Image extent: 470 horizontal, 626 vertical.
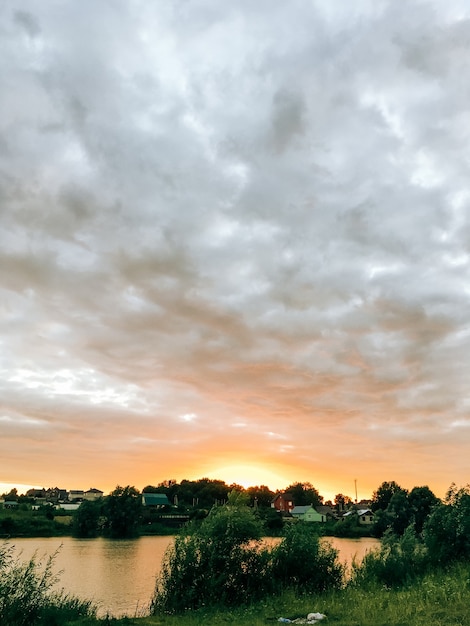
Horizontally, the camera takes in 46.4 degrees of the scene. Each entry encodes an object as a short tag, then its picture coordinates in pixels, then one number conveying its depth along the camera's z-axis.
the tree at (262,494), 171.12
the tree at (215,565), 22.08
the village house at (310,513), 134.36
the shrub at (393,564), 23.03
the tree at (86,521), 96.75
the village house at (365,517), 116.88
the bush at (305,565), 23.78
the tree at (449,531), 24.28
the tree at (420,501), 78.12
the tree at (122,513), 99.00
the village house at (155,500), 143.25
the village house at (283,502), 168.88
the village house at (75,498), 177.80
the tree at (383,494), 130.89
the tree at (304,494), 176.50
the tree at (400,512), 80.94
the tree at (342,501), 173.25
